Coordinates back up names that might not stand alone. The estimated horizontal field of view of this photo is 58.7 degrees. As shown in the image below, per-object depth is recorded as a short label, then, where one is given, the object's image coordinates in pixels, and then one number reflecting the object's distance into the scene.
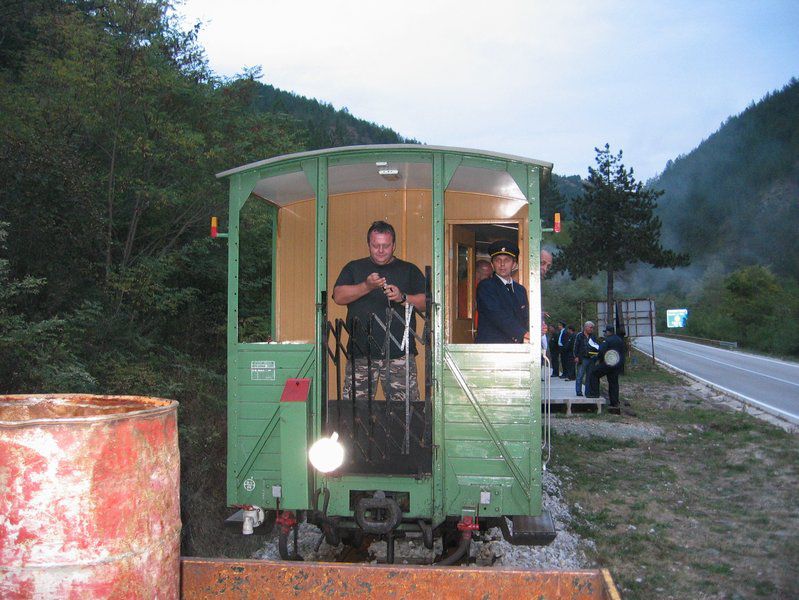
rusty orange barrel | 1.96
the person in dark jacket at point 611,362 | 14.77
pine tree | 39.62
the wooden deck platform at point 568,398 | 15.04
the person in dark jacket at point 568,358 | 23.73
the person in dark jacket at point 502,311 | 5.74
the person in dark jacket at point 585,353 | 16.39
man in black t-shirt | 5.54
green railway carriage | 4.88
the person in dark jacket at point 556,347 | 24.63
